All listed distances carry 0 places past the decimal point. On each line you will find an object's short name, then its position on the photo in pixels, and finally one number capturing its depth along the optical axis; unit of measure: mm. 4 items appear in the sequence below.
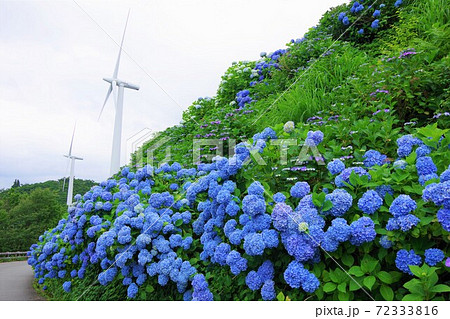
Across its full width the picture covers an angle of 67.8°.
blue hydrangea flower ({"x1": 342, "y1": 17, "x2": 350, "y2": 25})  8234
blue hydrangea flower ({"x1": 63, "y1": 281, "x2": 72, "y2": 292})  4652
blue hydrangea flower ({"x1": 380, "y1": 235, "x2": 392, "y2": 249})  2152
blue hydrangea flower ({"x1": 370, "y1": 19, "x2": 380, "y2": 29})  7387
